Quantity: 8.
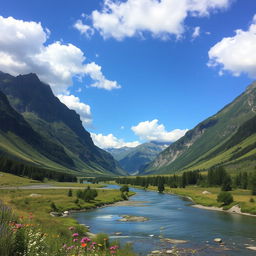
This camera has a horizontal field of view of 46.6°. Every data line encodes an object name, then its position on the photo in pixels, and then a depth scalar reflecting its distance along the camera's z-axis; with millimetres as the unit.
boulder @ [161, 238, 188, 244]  43272
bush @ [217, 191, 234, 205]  96462
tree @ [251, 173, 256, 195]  125625
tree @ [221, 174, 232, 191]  155088
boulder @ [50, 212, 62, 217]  72575
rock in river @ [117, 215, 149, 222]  67250
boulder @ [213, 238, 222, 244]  43622
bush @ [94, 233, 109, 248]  29242
